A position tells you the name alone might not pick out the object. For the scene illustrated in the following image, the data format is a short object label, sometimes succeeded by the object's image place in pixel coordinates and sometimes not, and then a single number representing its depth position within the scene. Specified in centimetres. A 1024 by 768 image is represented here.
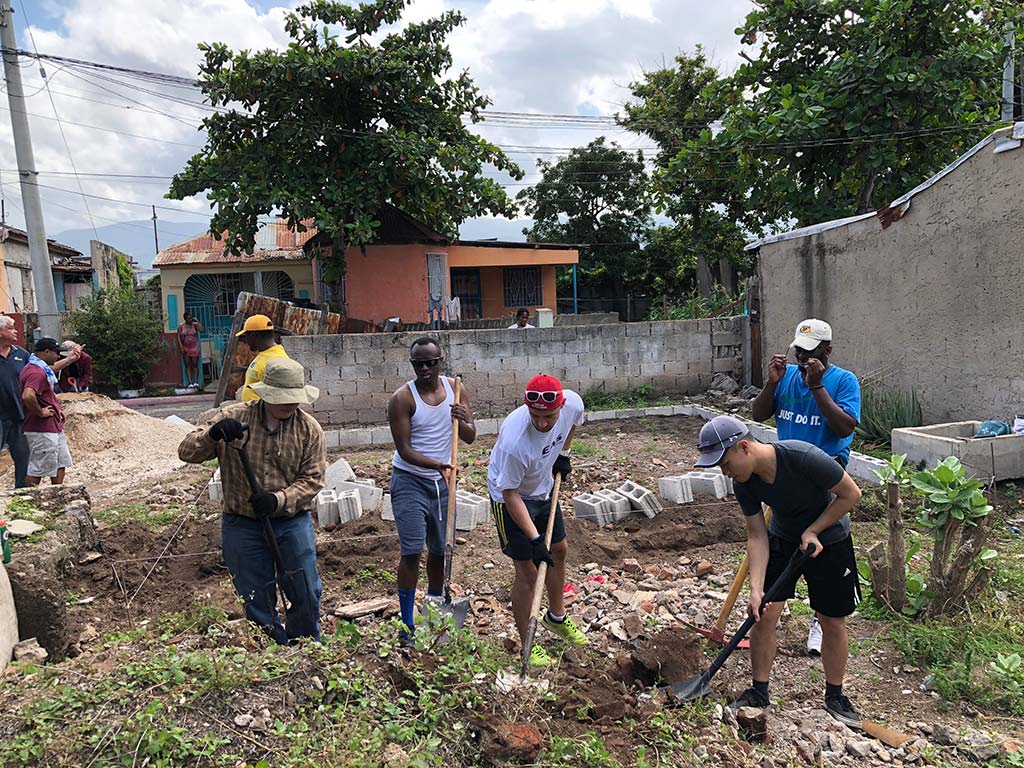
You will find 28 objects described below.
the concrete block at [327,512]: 639
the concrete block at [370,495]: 669
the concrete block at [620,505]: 650
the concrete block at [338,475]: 712
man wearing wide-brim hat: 362
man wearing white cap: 408
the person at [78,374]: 1023
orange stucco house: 1836
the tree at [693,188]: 1834
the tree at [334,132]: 1455
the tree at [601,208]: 2481
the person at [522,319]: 1386
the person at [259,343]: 481
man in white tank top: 424
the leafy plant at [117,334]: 1627
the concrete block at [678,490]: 686
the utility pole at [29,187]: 1292
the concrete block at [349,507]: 645
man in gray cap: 320
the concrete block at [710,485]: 699
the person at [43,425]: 652
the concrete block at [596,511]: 642
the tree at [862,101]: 1071
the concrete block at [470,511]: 625
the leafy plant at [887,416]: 849
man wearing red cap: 377
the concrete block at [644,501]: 652
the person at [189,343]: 1708
